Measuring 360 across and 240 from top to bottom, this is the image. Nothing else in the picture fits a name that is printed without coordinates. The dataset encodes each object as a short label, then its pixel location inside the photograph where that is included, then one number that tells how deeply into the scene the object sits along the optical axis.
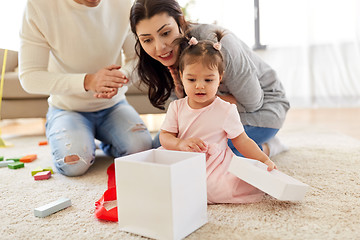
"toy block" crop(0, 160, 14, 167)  1.49
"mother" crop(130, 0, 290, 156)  1.09
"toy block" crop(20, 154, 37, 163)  1.56
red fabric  0.85
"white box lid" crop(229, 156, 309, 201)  0.83
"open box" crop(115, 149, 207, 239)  0.71
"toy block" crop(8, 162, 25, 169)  1.44
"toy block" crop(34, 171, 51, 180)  1.25
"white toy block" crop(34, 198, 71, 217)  0.89
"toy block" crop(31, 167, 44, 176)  1.32
